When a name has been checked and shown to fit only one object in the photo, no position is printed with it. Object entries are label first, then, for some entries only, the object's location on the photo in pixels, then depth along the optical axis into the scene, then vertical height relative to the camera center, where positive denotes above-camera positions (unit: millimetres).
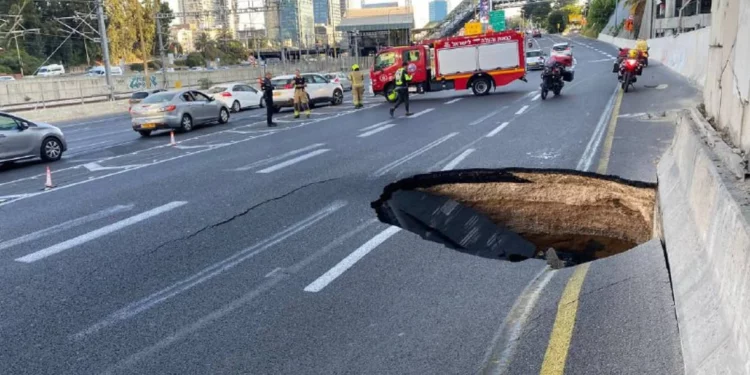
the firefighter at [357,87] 24614 -1076
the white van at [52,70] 59875 +712
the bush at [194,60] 86244 +1364
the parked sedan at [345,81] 39906 -1323
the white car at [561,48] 45431 +213
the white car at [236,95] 28562 -1326
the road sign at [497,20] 59062 +3360
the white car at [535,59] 42469 -510
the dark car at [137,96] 29938 -1185
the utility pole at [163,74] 40812 -193
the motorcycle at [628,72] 21500 -885
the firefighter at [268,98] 19797 -1064
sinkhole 8516 -2347
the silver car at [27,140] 14039 -1508
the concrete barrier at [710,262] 3082 -1443
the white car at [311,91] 26031 -1216
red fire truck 26500 -293
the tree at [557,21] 136250 +6894
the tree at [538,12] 143375 +9738
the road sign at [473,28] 46897 +2141
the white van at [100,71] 58281 +362
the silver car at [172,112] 19500 -1367
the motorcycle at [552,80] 21484 -1019
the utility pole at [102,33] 30734 +2178
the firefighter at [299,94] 21984 -1113
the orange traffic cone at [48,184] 10998 -1958
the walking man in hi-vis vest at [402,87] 19734 -929
